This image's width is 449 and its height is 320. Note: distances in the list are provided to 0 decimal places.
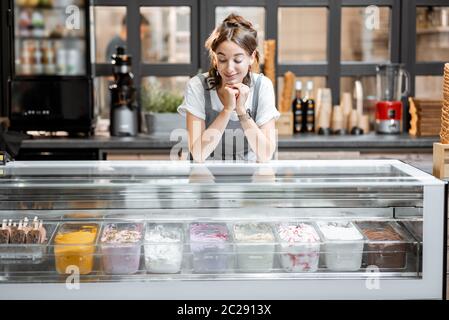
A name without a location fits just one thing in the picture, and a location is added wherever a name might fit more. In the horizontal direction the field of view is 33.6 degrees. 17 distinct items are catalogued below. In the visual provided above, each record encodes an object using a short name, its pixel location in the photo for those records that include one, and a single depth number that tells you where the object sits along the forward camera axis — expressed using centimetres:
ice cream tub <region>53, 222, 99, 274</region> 242
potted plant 480
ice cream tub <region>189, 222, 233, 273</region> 244
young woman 277
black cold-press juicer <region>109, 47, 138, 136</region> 476
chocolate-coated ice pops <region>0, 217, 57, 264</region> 243
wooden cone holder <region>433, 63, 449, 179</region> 256
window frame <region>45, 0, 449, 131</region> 514
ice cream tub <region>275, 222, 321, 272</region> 244
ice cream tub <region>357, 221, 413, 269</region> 245
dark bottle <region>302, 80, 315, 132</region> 501
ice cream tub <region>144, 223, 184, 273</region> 243
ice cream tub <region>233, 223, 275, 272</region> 244
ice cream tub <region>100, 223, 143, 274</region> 243
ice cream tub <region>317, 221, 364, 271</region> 243
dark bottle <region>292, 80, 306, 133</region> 499
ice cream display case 238
